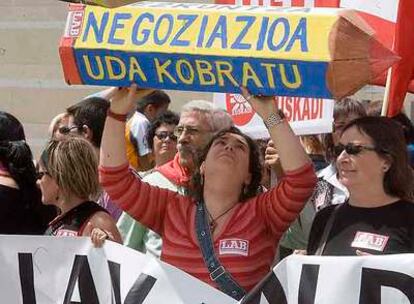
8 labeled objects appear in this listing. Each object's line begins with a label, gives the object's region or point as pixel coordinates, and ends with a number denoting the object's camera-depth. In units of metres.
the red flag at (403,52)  8.92
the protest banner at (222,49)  7.72
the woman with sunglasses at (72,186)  9.22
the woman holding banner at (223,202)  8.53
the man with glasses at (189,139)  9.69
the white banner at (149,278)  7.90
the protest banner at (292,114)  10.09
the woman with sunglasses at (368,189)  8.14
